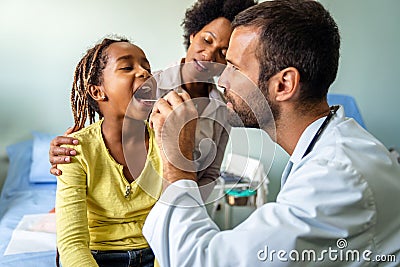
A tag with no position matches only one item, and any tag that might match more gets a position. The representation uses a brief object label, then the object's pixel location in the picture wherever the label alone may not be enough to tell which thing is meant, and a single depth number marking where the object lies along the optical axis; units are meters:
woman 1.40
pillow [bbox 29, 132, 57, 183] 2.45
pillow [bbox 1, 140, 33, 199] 2.38
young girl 1.08
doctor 0.80
